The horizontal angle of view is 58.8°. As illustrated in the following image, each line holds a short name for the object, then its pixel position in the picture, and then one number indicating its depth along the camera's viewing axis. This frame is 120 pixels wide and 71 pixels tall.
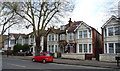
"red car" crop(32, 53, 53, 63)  16.95
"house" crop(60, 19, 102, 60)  22.00
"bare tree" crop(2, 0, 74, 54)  19.70
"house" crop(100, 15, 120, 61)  18.67
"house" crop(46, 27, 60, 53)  28.00
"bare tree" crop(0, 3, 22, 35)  20.47
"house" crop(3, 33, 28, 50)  39.13
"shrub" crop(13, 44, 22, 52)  35.97
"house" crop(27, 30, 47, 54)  32.70
